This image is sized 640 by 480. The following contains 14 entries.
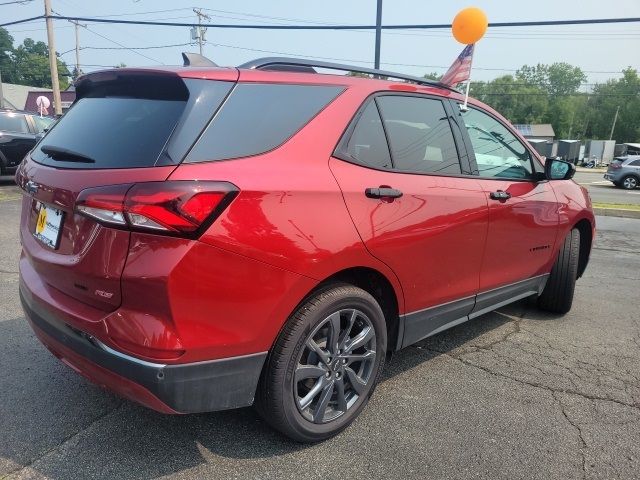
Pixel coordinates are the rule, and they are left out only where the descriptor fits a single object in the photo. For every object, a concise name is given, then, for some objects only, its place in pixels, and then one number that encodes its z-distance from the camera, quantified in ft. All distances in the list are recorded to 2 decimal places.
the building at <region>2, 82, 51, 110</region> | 189.45
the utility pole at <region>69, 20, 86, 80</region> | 156.26
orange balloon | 19.17
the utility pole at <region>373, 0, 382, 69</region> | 45.82
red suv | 6.32
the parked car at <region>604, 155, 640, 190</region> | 79.30
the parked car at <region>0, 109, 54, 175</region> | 38.96
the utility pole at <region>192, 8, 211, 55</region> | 122.83
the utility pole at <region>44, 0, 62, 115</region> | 75.74
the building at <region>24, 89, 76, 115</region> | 151.63
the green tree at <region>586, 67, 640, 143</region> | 283.38
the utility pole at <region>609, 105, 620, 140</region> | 284.20
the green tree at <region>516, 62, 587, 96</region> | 352.69
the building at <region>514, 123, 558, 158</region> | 120.00
